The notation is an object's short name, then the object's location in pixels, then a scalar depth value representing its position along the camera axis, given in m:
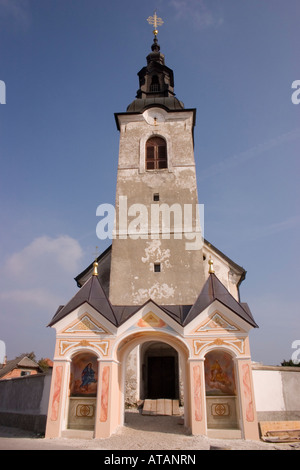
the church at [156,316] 9.36
